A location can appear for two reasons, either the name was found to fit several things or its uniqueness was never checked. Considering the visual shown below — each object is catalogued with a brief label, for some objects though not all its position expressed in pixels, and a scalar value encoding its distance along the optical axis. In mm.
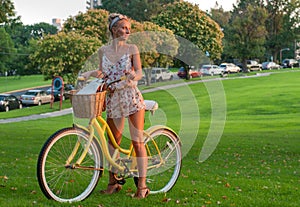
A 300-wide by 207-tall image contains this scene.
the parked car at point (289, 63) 88250
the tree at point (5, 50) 70700
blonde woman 5500
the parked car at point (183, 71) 49112
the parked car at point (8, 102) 38531
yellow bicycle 5198
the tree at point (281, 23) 86938
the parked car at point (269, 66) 82750
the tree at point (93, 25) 45094
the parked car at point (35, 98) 43156
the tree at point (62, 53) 40444
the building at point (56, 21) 174175
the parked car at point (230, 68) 71938
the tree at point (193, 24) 54469
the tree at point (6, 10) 19172
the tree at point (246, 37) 68375
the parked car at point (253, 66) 79138
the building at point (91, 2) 137412
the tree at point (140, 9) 82750
